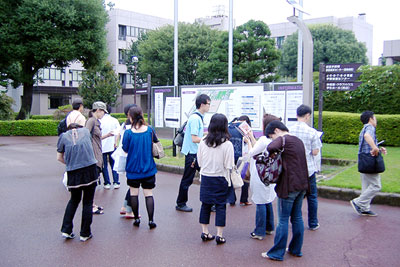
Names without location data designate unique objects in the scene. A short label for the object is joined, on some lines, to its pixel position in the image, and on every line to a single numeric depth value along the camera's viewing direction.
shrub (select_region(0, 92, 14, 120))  24.20
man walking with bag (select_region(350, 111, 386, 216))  6.07
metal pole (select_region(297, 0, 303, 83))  10.89
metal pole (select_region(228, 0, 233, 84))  14.49
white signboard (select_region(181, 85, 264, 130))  10.08
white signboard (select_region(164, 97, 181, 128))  12.11
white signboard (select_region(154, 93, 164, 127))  12.66
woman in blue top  5.39
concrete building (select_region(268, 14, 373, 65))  57.34
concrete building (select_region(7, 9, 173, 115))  44.22
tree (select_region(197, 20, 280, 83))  26.19
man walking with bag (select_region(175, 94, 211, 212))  5.97
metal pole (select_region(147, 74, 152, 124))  12.70
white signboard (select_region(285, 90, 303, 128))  9.26
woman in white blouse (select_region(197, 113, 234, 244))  4.84
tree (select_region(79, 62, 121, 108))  34.03
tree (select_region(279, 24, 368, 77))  44.50
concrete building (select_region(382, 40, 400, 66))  22.36
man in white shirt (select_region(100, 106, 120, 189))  8.05
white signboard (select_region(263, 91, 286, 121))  9.49
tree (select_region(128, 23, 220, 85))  33.75
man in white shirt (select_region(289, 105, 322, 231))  5.46
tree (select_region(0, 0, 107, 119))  23.27
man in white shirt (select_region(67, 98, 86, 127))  5.80
